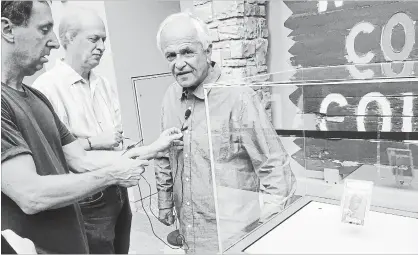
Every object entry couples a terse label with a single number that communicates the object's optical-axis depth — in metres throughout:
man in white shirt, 0.97
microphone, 1.21
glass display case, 0.93
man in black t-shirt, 0.72
